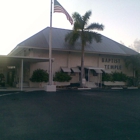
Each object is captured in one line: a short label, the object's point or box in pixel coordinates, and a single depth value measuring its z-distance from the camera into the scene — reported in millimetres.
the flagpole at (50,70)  20977
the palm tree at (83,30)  25344
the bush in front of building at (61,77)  26562
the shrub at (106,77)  29727
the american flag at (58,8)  20672
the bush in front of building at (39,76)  25469
